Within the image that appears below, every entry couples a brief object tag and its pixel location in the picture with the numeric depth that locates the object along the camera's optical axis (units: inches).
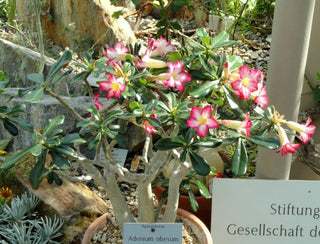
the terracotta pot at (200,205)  72.6
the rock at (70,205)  68.3
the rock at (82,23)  120.3
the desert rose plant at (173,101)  43.5
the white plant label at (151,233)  52.1
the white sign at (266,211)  59.7
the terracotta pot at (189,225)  59.1
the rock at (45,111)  85.9
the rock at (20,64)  106.0
